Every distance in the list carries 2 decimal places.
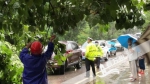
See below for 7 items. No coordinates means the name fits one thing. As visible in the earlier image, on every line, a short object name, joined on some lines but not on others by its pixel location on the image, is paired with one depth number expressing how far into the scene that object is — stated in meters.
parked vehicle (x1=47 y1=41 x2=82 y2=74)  15.25
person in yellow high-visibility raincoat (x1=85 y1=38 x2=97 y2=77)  12.35
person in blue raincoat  5.38
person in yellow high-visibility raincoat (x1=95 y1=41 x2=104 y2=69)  13.24
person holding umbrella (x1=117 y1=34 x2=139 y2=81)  10.41
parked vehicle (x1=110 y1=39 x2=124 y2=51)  29.53
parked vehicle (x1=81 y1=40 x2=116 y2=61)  19.88
